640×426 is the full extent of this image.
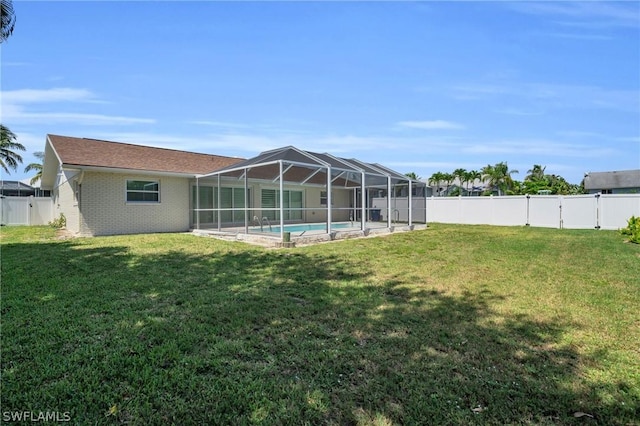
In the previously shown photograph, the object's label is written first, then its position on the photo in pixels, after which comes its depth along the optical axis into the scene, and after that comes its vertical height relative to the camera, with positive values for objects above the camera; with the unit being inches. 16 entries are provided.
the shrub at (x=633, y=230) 441.0 -38.1
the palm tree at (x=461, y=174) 1734.7 +171.8
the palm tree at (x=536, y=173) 1868.8 +186.5
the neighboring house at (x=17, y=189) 1256.8 +96.2
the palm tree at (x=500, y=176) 1608.0 +145.7
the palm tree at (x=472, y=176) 1713.8 +158.7
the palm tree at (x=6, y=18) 346.9 +205.3
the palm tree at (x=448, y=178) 1740.9 +152.2
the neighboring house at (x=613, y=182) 1525.6 +107.6
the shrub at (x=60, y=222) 657.1 -17.2
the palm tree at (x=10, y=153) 982.2 +190.6
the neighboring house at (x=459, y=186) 1696.6 +104.2
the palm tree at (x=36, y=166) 1362.0 +200.0
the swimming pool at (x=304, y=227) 624.3 -34.2
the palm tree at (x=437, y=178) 1759.4 +154.3
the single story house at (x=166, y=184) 493.4 +49.8
